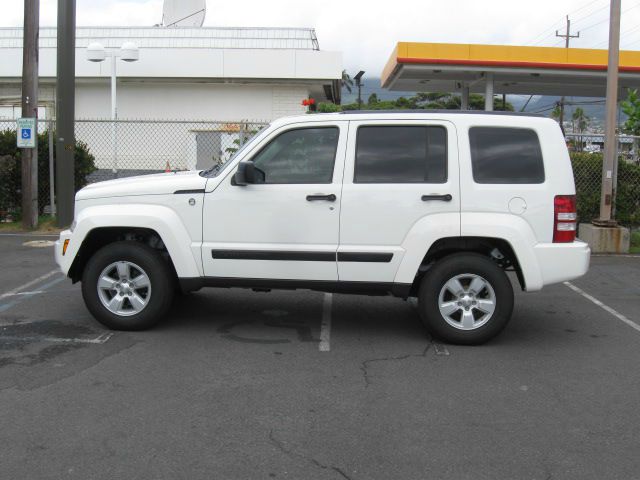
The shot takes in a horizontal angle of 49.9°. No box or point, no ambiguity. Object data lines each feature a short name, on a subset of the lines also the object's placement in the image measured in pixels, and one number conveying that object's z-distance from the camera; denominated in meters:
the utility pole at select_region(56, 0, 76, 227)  12.61
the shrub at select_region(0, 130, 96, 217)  13.46
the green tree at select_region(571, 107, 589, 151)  81.19
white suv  6.07
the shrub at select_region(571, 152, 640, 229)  12.87
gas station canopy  18.05
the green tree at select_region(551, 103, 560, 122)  54.31
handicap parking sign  12.41
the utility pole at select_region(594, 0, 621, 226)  11.79
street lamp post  20.33
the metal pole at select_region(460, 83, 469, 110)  22.52
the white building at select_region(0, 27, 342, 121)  24.05
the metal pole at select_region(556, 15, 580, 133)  56.44
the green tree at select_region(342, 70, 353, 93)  54.61
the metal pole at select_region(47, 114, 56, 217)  13.45
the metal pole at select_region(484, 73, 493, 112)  19.45
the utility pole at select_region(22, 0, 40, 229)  12.53
